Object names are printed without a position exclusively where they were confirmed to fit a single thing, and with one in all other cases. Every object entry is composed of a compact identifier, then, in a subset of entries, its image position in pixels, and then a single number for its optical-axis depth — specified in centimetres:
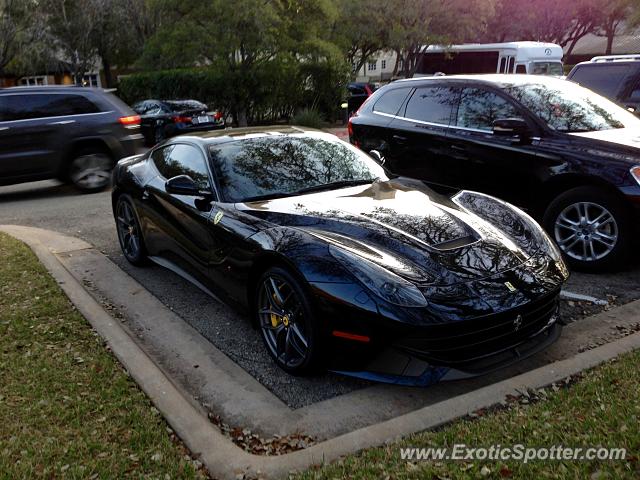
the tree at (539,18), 3816
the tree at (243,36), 1845
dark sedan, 1619
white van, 2455
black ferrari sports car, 323
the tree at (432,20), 2700
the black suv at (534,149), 527
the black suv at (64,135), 959
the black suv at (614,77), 987
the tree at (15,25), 2445
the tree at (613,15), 3247
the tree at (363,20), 2697
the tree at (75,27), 2866
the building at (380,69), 5236
